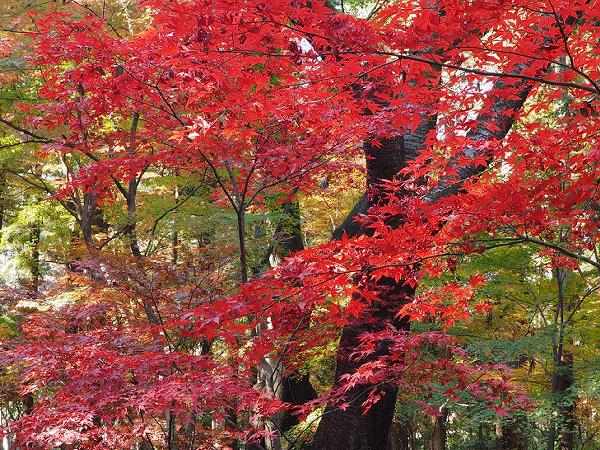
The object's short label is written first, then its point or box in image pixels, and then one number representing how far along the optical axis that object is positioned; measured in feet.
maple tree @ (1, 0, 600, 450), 9.33
